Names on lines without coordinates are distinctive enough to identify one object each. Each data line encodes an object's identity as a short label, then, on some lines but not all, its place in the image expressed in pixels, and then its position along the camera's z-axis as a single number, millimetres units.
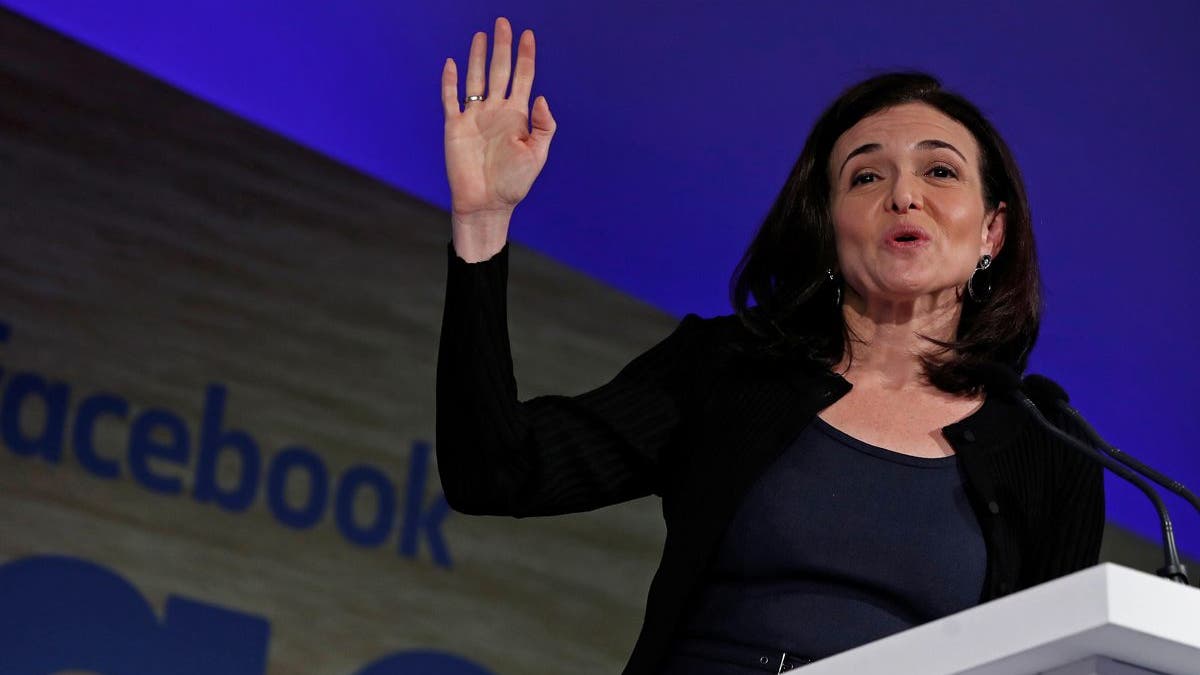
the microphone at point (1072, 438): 5398
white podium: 5134
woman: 5703
